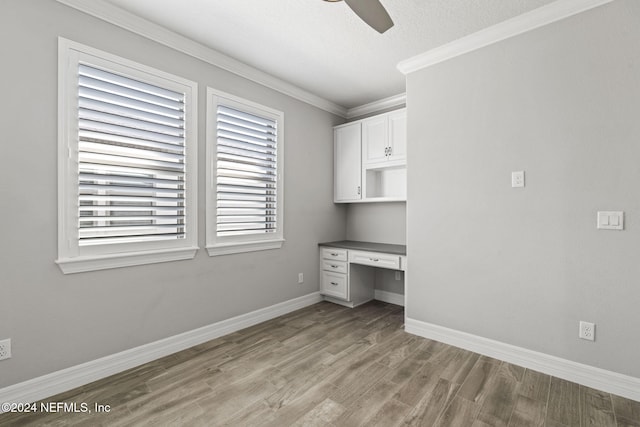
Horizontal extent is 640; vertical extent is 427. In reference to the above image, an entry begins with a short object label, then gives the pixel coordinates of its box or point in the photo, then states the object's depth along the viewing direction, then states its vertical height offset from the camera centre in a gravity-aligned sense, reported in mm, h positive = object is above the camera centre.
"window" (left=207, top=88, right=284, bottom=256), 2912 +385
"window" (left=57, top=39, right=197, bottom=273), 2088 +377
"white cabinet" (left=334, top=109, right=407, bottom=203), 3617 +684
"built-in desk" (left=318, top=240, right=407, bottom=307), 3549 -706
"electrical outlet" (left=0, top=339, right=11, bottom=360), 1841 -844
